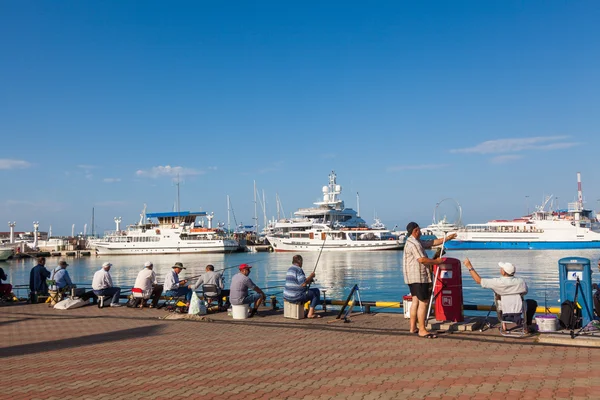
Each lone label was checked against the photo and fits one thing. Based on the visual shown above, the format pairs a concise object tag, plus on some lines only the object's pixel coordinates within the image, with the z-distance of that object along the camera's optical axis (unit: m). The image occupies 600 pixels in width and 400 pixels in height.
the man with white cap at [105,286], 13.38
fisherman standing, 8.02
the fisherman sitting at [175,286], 12.71
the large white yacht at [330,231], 80.12
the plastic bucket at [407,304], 9.72
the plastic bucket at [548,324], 7.91
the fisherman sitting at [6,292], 15.26
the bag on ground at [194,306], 11.27
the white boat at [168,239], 80.56
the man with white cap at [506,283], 7.89
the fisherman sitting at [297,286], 10.34
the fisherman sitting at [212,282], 11.86
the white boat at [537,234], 74.88
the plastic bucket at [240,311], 10.85
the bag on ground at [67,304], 13.35
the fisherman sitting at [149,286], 13.04
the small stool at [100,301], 13.31
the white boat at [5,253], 76.31
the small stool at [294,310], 10.51
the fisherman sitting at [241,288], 10.75
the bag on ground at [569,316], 7.85
